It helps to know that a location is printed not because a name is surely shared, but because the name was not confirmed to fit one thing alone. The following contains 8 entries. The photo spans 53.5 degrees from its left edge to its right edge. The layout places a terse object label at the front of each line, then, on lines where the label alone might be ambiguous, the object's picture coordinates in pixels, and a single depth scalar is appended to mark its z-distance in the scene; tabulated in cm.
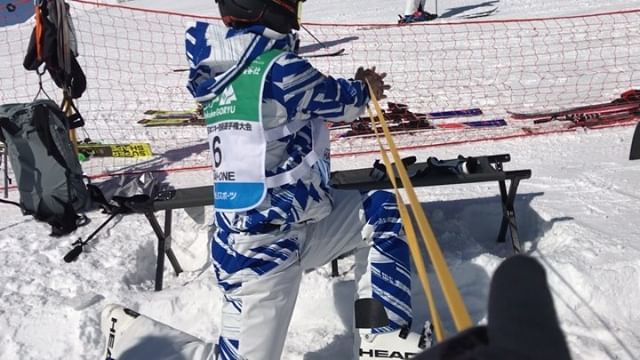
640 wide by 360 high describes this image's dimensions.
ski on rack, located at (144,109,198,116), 728
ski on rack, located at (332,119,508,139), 596
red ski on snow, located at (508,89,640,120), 569
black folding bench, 356
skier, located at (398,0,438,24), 1144
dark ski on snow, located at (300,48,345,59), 963
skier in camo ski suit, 241
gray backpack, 438
